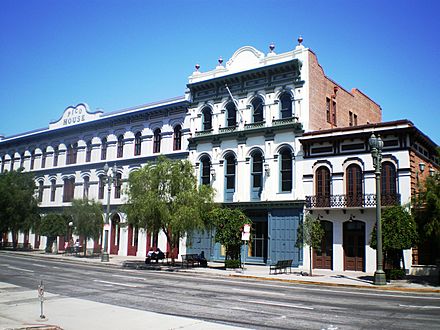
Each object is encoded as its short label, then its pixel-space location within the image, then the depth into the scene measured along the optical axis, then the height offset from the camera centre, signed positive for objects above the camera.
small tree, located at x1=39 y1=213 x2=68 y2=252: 41.62 -0.71
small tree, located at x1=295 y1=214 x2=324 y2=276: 24.94 -0.55
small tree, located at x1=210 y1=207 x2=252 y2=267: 27.98 -0.38
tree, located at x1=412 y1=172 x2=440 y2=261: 20.94 +0.77
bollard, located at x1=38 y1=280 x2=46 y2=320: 10.88 -1.91
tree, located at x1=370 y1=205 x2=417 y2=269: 21.80 -0.45
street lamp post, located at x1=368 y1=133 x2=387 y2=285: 20.88 +0.67
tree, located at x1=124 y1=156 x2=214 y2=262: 28.08 +1.43
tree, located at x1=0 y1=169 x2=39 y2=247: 44.25 +1.60
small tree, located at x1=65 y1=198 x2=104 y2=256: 37.97 +0.11
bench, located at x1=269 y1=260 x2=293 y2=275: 25.74 -2.59
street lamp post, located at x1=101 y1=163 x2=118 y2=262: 33.61 -1.80
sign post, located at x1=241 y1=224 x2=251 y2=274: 25.67 -0.63
